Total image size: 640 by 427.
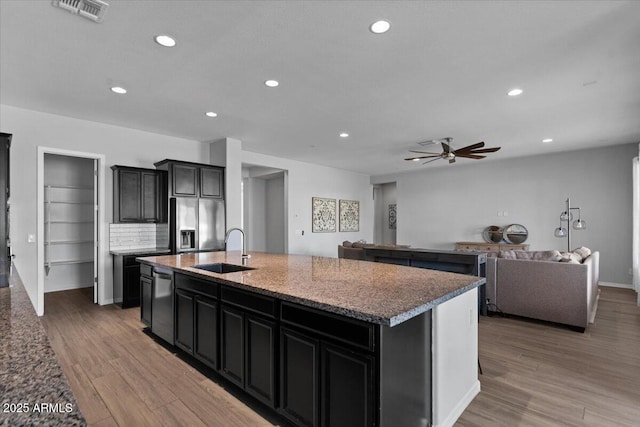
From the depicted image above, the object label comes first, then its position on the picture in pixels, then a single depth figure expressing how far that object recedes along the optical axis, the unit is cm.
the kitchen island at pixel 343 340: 158
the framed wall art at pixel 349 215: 945
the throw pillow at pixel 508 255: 438
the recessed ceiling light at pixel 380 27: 246
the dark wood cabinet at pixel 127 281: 475
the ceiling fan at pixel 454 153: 538
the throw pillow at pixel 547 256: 411
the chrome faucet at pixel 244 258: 321
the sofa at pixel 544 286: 380
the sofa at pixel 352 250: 601
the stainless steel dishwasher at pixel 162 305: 319
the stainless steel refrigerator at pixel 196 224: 511
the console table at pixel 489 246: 727
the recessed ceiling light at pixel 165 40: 266
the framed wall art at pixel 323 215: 857
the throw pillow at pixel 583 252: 468
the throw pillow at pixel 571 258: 404
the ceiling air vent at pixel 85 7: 225
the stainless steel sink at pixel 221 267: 308
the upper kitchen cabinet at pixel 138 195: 499
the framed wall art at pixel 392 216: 1144
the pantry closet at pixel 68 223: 581
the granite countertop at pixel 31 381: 62
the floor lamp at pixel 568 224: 574
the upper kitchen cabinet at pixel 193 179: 513
